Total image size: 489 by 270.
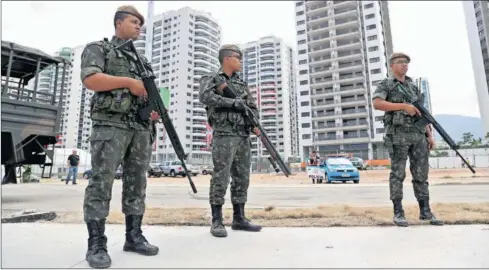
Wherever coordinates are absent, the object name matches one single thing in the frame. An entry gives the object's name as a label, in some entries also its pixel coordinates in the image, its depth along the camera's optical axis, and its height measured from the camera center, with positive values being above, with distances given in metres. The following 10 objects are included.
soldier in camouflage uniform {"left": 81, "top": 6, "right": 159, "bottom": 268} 1.74 +0.24
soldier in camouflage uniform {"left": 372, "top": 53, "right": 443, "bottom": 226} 2.84 +0.27
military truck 4.91 +1.11
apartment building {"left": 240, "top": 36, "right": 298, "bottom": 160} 86.50 +25.57
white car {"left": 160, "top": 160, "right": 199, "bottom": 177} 22.11 +0.17
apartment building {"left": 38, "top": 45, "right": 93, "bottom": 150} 72.50 +15.10
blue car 11.98 -0.19
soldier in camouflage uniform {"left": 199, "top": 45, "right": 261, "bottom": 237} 2.50 +0.29
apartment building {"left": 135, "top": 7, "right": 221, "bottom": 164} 72.38 +28.39
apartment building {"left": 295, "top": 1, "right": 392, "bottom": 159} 49.78 +16.98
